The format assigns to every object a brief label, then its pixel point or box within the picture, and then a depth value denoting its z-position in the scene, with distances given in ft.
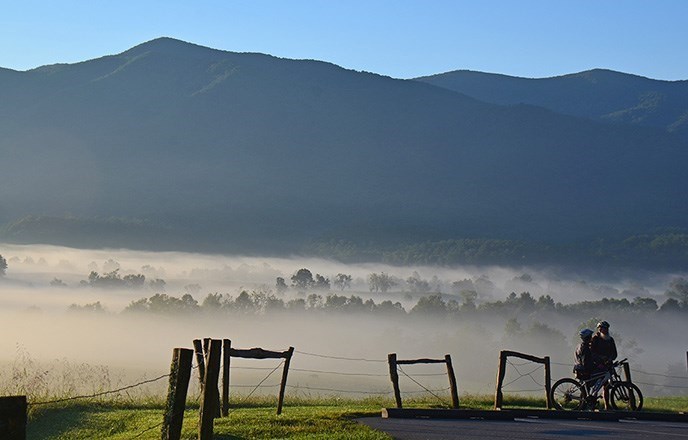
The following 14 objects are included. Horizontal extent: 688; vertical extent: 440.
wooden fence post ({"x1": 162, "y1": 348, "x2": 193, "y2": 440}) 62.28
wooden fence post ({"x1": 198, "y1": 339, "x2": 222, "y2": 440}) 64.80
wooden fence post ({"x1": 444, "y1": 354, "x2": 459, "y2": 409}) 101.30
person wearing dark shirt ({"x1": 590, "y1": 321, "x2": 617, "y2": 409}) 103.19
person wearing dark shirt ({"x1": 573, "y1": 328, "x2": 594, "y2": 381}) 103.09
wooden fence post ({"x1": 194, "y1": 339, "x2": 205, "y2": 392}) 84.18
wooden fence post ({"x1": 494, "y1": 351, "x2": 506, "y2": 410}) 99.71
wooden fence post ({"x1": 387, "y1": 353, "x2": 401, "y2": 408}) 99.45
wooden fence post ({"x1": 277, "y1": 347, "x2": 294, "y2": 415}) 94.94
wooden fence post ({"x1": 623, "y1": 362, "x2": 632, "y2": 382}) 111.86
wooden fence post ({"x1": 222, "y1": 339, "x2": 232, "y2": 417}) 90.74
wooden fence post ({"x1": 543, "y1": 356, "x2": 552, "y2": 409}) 103.87
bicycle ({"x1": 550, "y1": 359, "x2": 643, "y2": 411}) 101.96
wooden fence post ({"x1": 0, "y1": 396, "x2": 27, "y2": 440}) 47.03
